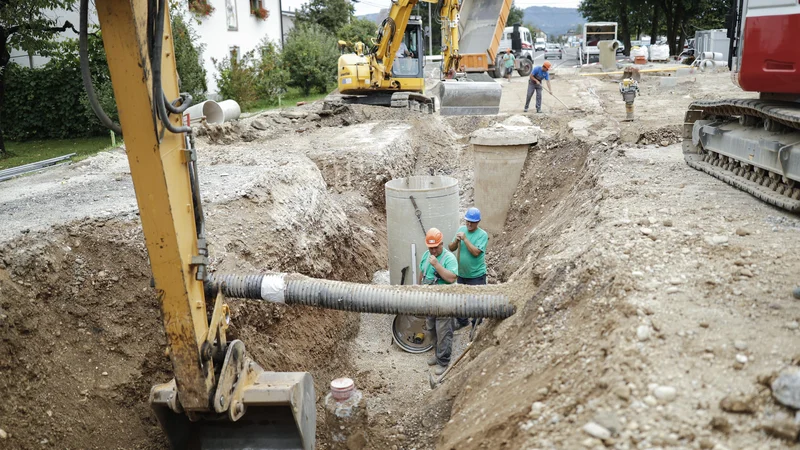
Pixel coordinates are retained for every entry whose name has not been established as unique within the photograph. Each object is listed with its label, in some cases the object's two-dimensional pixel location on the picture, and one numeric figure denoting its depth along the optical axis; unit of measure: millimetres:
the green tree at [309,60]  28859
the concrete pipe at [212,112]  16484
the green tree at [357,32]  38781
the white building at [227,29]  20719
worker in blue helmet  7738
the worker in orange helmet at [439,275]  7090
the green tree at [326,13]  41031
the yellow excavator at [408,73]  15984
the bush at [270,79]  25906
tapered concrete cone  12055
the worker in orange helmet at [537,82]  18750
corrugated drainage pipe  5074
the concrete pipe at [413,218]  8844
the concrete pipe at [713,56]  27984
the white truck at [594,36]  42562
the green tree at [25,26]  14977
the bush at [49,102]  19234
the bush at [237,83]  23391
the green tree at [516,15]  80000
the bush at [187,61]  19719
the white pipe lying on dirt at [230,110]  16828
